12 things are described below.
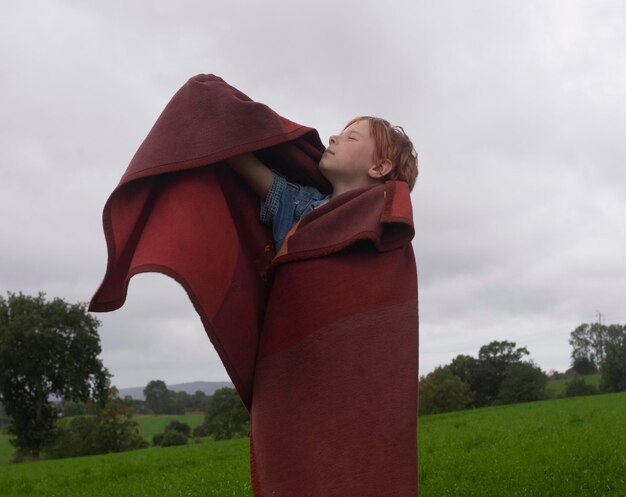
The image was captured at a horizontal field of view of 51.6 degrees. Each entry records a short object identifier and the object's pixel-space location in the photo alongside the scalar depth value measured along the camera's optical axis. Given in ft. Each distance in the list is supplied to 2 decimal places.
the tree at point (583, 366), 274.16
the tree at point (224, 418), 144.15
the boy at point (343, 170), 9.37
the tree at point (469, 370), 194.29
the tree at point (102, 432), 136.56
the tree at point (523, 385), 177.88
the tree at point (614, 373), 186.02
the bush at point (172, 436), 137.49
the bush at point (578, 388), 180.45
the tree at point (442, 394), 167.63
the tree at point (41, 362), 122.21
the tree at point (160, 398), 224.33
